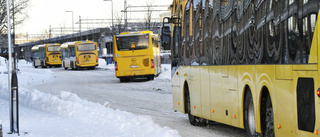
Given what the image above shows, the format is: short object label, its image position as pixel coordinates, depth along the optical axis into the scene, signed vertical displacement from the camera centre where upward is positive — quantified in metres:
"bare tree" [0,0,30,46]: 56.34 +4.45
